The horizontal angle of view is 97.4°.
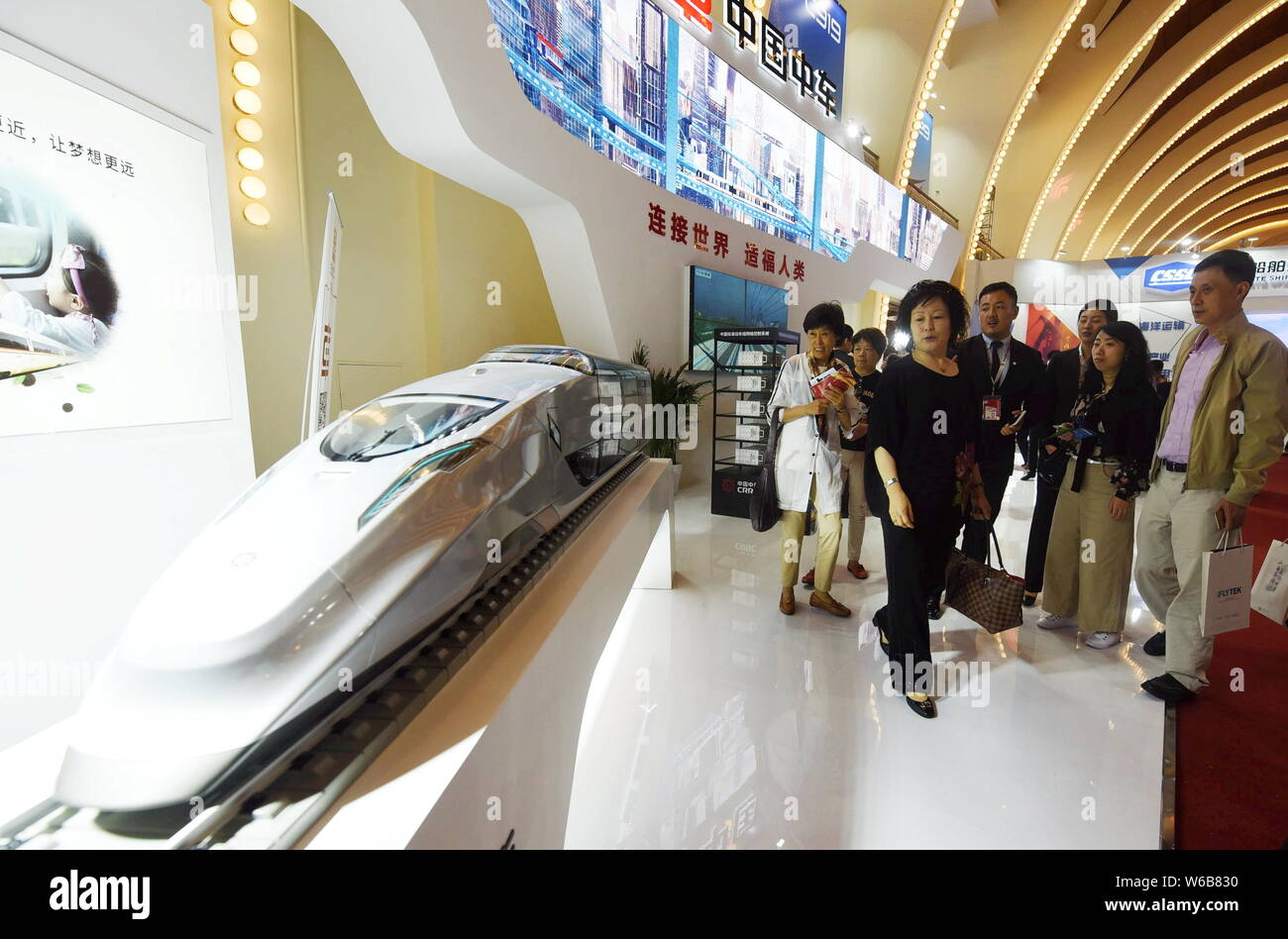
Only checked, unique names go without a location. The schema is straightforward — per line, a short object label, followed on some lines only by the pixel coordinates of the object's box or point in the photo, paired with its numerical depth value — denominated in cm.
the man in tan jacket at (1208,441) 202
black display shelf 500
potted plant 548
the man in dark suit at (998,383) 291
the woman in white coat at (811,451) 287
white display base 75
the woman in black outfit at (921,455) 208
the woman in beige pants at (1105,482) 249
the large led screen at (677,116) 438
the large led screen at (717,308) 609
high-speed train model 75
